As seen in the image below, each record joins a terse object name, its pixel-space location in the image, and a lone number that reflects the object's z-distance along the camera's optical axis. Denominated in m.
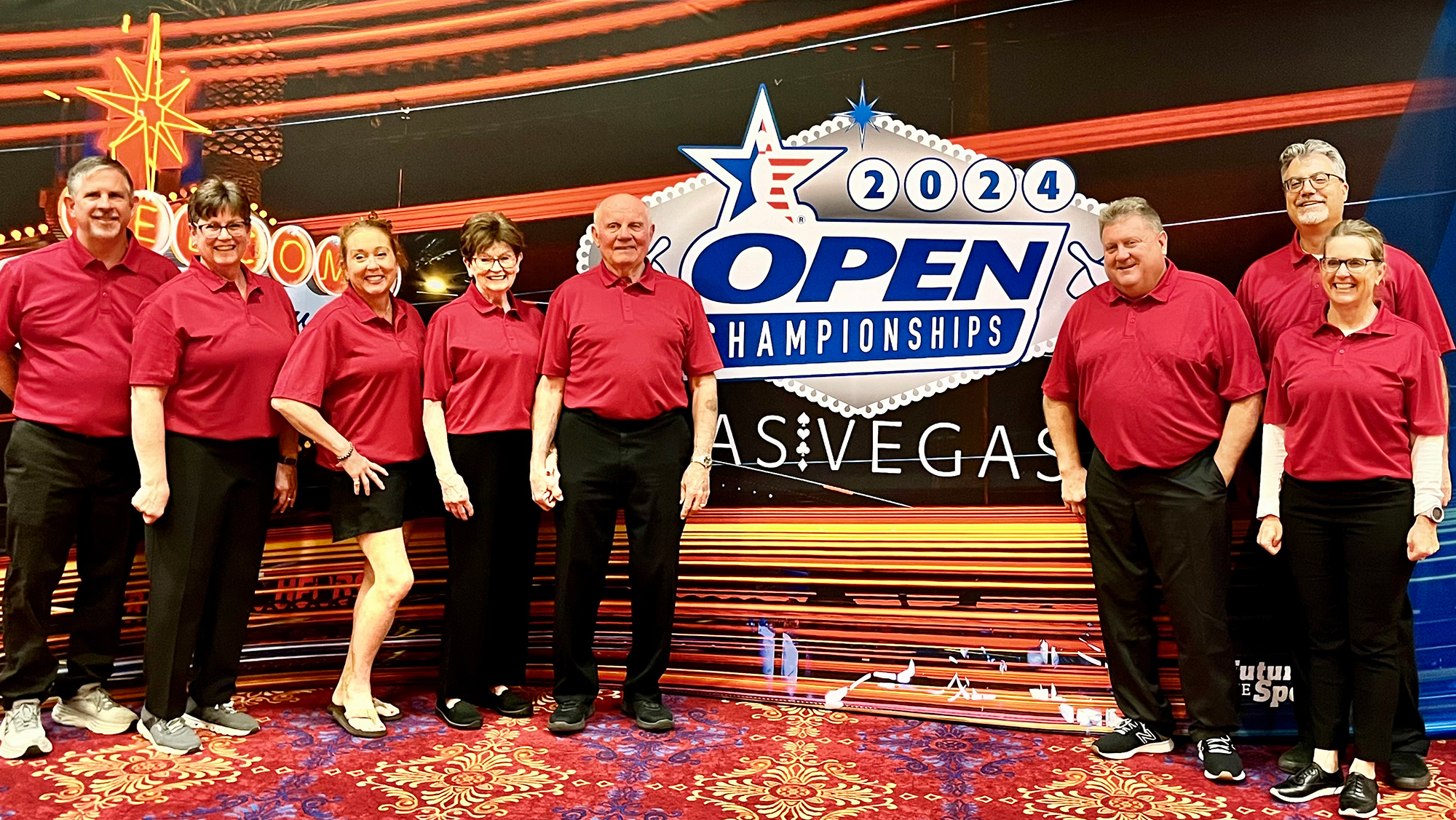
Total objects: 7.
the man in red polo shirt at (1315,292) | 3.19
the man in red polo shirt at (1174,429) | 3.26
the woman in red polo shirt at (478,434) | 3.70
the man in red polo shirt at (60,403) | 3.44
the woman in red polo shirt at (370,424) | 3.58
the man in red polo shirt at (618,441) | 3.62
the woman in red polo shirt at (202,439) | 3.39
